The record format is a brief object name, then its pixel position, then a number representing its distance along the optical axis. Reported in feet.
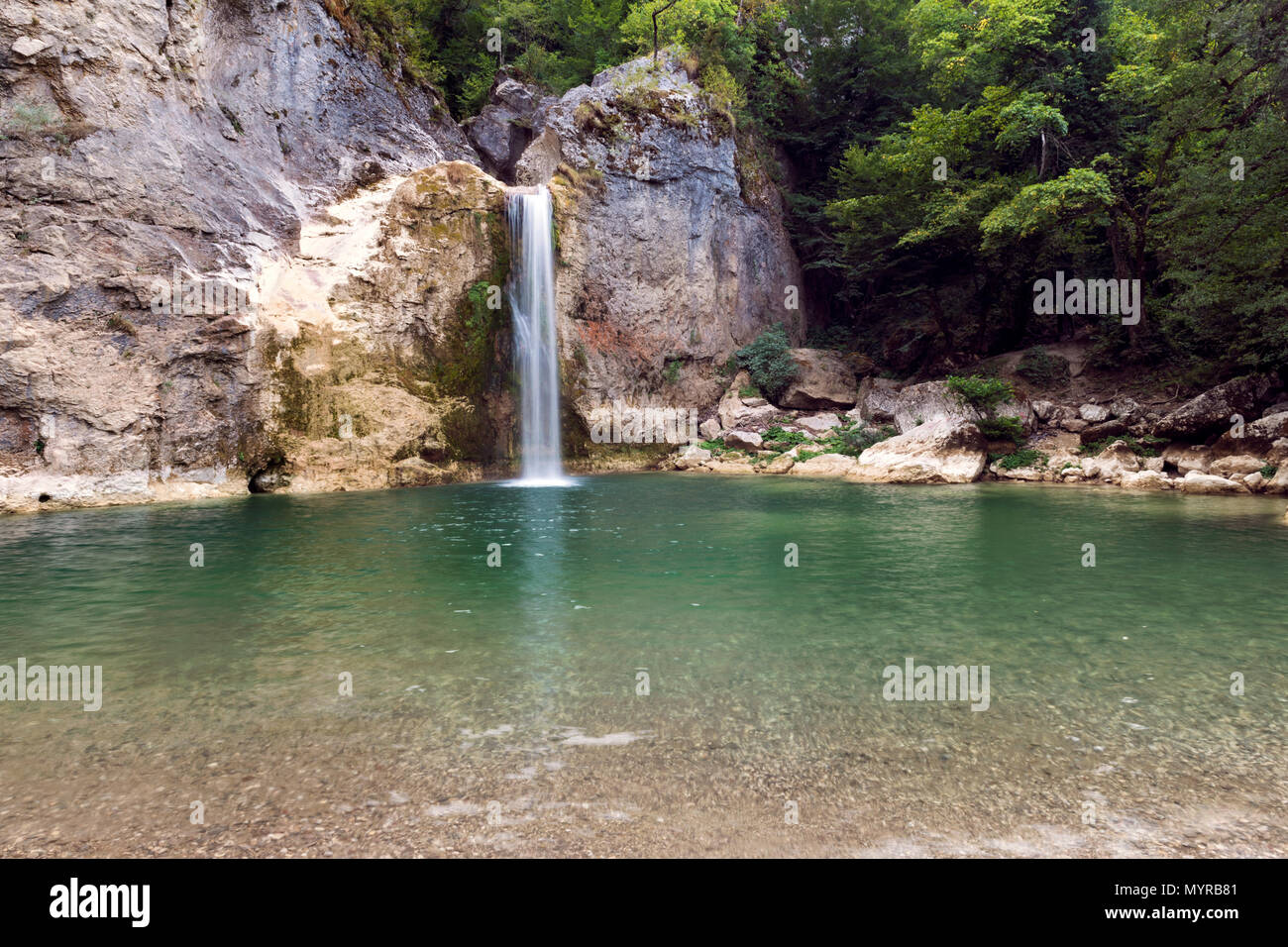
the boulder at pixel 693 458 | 84.84
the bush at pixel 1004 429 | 68.80
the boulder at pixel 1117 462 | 59.02
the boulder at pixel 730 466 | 80.28
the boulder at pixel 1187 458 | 55.72
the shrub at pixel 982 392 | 70.18
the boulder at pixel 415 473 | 67.67
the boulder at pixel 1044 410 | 71.20
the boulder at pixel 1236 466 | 51.34
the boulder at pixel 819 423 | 85.54
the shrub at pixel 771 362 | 92.02
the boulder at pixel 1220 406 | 56.18
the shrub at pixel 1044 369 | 77.10
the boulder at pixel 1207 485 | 49.49
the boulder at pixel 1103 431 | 64.44
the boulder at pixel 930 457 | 64.44
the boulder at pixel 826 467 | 73.36
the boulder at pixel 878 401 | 83.97
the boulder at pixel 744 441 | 84.12
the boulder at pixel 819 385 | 91.91
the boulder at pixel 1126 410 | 64.23
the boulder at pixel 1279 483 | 47.62
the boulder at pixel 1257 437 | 52.16
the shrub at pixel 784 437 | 82.86
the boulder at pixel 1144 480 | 54.75
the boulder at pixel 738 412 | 88.89
